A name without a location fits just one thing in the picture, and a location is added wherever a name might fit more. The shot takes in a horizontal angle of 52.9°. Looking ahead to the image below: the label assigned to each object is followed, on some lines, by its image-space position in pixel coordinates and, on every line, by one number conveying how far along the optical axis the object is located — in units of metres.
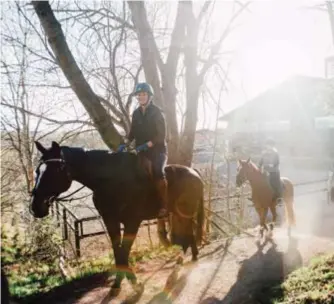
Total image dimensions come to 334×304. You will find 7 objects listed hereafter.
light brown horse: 7.23
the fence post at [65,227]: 5.96
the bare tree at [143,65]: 4.98
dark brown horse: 3.41
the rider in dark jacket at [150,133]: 4.02
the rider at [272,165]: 7.37
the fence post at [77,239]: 6.45
